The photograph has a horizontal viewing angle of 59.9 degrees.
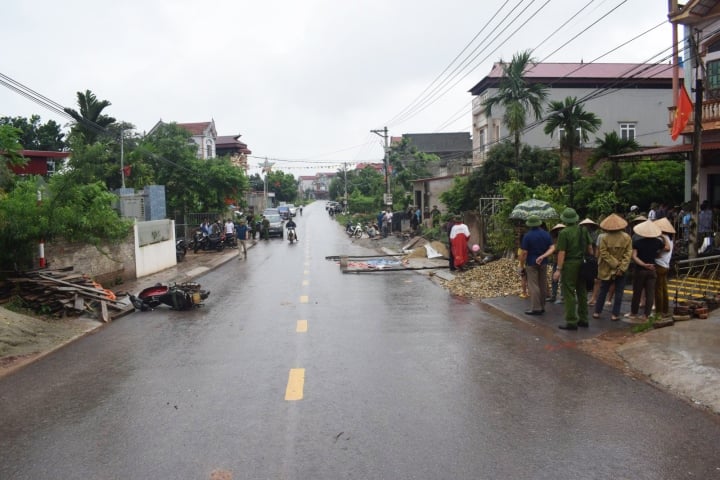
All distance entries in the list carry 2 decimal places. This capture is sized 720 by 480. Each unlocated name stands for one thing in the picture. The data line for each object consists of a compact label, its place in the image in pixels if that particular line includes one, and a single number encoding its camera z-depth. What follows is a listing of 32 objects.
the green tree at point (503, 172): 30.72
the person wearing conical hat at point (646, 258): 9.83
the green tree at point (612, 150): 23.52
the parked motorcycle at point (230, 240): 33.91
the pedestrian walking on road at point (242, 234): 27.19
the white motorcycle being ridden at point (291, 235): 37.90
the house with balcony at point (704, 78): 18.47
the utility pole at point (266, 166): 80.59
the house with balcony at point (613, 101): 42.41
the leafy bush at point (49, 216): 12.80
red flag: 16.55
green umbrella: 14.71
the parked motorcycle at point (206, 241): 31.53
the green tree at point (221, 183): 37.78
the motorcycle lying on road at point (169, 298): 13.12
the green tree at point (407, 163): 61.50
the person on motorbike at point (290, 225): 38.59
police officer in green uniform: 9.76
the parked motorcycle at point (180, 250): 25.58
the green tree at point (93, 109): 36.28
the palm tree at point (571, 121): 24.98
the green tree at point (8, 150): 13.29
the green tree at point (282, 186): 118.14
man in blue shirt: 10.99
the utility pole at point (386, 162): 48.16
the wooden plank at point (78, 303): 12.06
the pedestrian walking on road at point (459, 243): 19.02
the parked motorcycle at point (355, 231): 42.06
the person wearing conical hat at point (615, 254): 10.10
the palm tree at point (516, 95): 28.25
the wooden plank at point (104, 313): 12.12
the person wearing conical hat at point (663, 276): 9.89
